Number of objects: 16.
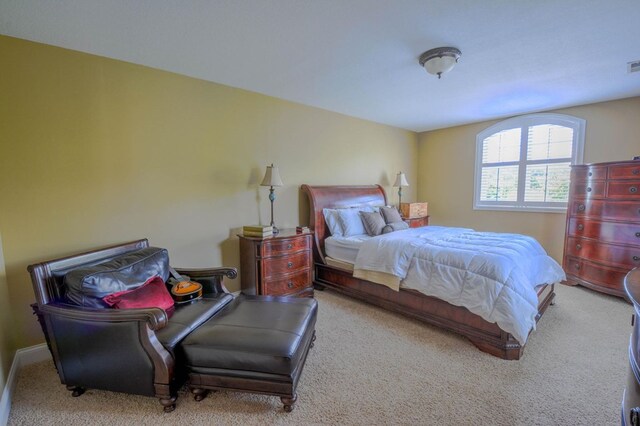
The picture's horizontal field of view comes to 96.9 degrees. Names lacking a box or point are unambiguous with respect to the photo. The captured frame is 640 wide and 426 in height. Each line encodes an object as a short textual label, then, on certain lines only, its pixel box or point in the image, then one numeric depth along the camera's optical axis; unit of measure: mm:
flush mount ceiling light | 2311
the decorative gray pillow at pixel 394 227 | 3828
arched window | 4129
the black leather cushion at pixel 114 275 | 1779
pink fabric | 1845
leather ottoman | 1635
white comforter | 2201
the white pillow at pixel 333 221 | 3802
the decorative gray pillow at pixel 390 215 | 4148
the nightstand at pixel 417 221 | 4916
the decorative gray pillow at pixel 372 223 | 3799
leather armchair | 1629
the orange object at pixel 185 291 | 2196
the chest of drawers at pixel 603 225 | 3172
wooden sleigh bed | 2283
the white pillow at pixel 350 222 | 3811
